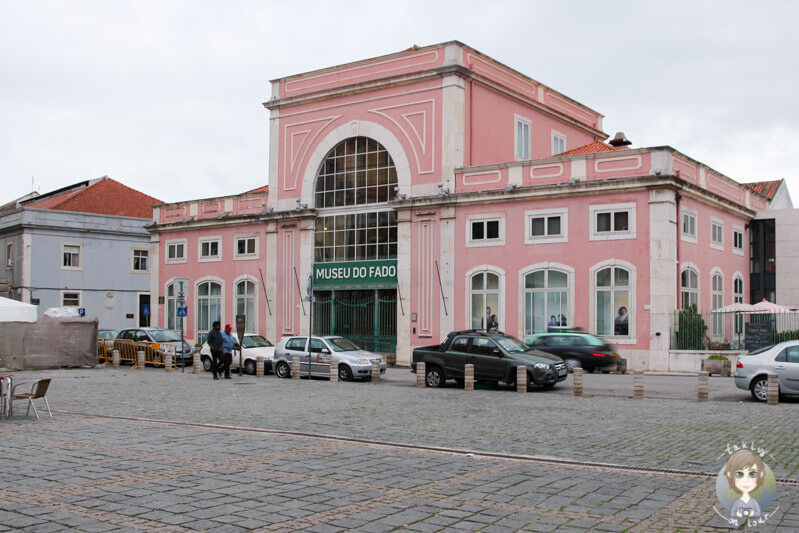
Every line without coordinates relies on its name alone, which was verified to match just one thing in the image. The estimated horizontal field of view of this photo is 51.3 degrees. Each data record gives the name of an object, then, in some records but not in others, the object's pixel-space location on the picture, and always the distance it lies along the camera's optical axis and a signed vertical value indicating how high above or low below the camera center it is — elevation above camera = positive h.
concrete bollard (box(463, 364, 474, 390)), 20.72 -1.75
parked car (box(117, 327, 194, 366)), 33.41 -1.22
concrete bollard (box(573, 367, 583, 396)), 19.23 -1.72
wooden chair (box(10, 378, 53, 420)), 13.97 -1.45
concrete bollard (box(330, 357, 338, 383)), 24.03 -1.87
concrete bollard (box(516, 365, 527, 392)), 20.11 -1.74
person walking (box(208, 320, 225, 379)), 25.45 -1.20
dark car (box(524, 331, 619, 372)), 27.05 -1.33
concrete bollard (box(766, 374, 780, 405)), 17.25 -1.73
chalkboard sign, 27.14 -0.92
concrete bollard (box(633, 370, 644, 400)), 18.70 -1.78
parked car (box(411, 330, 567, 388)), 20.70 -1.34
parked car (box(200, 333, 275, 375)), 28.09 -1.54
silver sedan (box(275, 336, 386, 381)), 24.52 -1.48
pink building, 29.55 +3.55
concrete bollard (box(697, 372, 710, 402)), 18.03 -1.82
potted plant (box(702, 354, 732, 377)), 26.62 -1.85
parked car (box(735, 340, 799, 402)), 17.72 -1.32
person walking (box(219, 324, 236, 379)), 25.42 -1.21
